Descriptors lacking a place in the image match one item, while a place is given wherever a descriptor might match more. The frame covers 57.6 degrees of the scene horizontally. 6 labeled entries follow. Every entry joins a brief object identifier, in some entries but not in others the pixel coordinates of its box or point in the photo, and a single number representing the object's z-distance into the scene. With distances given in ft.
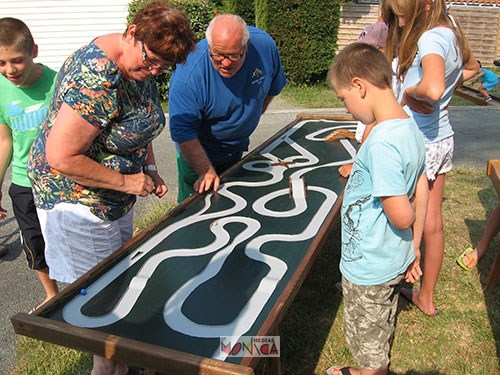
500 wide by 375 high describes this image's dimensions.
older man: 8.07
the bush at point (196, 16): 29.86
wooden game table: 4.63
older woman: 5.61
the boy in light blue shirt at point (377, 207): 5.29
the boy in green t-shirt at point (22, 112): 7.46
